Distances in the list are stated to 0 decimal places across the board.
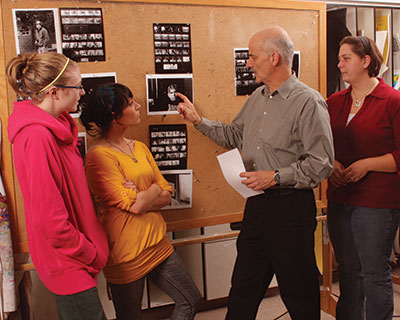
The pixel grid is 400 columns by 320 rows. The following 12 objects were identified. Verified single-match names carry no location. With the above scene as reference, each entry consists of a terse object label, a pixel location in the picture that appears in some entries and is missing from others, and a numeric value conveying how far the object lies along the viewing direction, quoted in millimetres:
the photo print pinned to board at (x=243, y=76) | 1929
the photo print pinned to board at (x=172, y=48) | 1779
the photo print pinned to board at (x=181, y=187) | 1895
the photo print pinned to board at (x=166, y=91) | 1797
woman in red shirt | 1763
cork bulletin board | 1652
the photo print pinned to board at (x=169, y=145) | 1839
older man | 1585
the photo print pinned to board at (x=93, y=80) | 1691
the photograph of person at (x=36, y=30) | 1569
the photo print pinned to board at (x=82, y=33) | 1637
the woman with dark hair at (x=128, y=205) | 1543
